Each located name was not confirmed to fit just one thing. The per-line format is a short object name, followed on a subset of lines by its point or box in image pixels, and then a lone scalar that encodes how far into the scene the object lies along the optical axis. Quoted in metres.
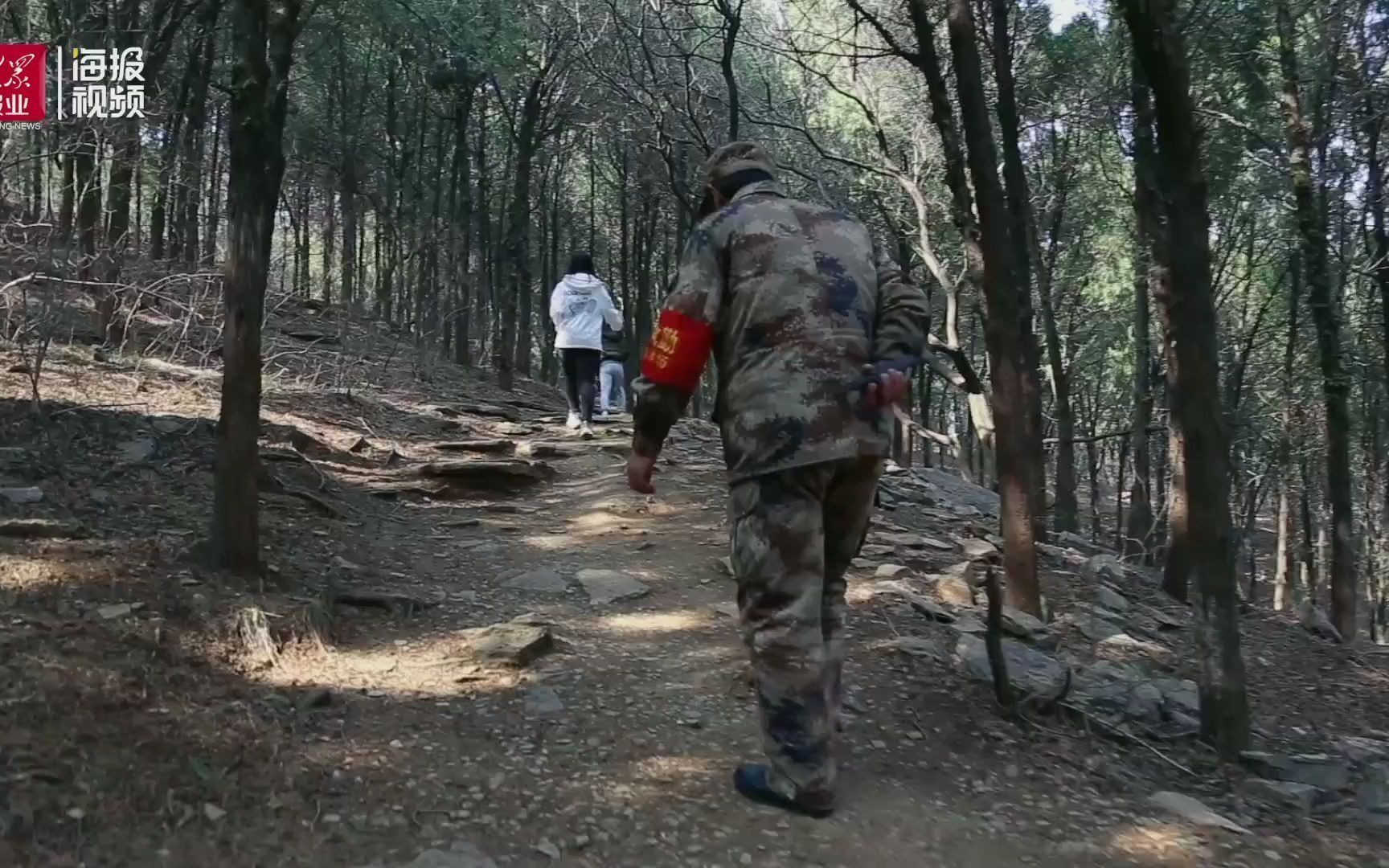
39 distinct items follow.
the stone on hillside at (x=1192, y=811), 3.73
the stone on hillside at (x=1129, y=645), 7.20
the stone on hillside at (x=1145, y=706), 5.32
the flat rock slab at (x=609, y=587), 5.99
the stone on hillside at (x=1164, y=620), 8.75
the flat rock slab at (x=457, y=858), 2.99
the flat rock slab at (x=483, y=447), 10.12
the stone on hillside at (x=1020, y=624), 5.84
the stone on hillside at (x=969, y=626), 5.67
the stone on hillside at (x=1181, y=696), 5.68
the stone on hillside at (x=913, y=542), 8.08
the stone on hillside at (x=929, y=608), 5.95
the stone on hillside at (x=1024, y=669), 4.70
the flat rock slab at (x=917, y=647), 5.02
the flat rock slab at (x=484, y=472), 8.64
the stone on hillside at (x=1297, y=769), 4.61
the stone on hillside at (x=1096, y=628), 7.23
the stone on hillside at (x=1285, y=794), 4.22
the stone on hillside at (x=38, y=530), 4.58
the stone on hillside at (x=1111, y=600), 8.37
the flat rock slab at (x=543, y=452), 10.04
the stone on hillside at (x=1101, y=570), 9.34
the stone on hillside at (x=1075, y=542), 12.16
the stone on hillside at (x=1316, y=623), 11.56
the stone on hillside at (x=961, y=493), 12.38
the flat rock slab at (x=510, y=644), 4.69
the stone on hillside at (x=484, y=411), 13.21
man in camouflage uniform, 3.35
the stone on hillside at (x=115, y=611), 4.02
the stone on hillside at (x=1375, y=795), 4.38
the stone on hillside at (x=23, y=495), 5.02
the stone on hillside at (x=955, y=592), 6.64
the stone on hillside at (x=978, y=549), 7.98
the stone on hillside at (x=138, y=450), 6.28
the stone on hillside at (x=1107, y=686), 5.32
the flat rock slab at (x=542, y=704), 4.21
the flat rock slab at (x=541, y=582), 6.16
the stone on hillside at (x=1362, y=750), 6.02
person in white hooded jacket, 10.30
